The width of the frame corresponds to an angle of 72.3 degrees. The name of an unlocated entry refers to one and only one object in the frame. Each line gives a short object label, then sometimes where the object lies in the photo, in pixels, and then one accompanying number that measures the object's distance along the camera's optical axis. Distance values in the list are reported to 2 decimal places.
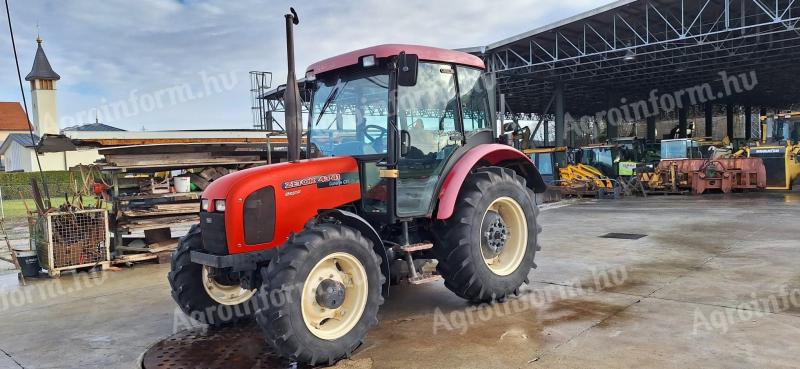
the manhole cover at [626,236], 8.50
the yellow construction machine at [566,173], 17.97
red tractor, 3.60
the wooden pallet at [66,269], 7.00
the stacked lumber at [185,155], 7.68
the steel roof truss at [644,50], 17.88
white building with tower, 26.70
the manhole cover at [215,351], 3.72
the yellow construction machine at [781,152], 16.08
